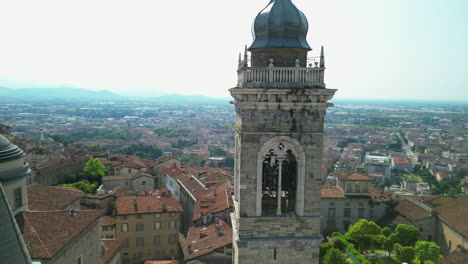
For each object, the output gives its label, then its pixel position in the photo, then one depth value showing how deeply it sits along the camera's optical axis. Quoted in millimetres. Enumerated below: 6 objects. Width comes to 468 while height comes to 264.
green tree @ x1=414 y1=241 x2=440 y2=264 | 34250
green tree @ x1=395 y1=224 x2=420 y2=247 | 38688
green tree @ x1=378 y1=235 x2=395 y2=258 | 38656
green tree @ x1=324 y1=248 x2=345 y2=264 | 33794
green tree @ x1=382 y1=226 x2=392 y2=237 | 42531
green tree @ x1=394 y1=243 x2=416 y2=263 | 35156
